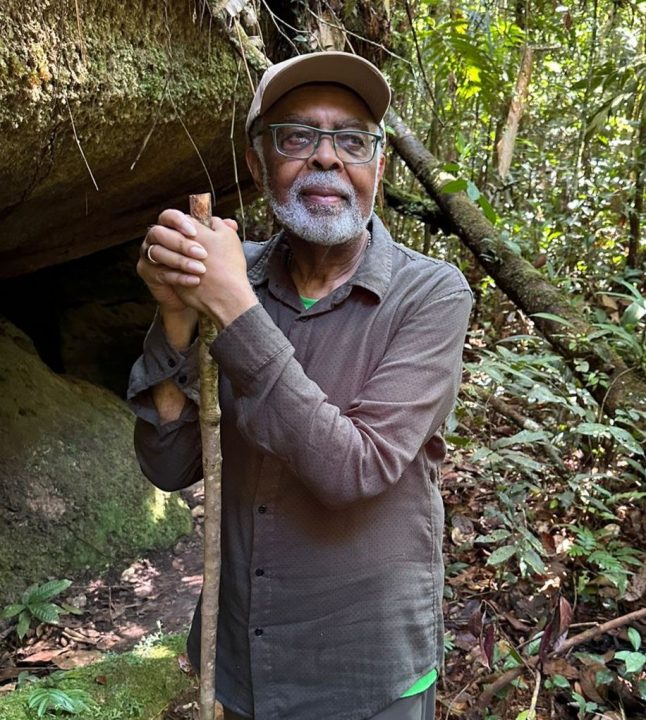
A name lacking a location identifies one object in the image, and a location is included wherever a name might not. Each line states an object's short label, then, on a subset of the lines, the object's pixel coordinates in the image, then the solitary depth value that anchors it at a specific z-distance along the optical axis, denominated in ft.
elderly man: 5.13
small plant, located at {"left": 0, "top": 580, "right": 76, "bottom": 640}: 12.18
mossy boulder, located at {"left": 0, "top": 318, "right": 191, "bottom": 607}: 13.82
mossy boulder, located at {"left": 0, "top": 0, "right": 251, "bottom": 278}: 7.79
